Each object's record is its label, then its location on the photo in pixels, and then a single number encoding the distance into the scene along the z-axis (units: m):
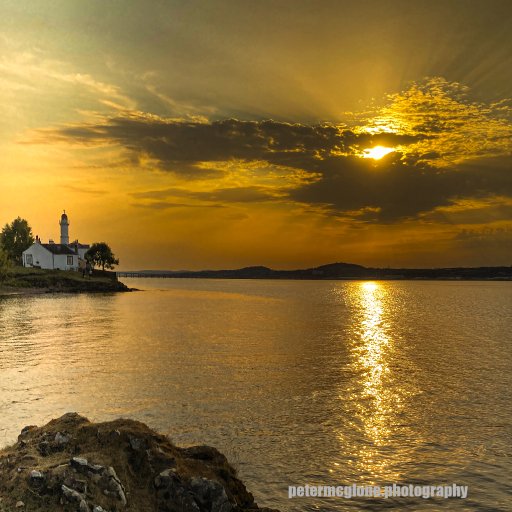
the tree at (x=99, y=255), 171.32
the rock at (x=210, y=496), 9.24
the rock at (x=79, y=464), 8.84
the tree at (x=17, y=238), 156.62
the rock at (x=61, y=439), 10.01
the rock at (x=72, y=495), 8.19
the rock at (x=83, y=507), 8.06
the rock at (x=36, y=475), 8.55
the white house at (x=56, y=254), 150.88
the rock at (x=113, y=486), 8.69
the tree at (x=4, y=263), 107.06
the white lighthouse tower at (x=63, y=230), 171.88
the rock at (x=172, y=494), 9.05
